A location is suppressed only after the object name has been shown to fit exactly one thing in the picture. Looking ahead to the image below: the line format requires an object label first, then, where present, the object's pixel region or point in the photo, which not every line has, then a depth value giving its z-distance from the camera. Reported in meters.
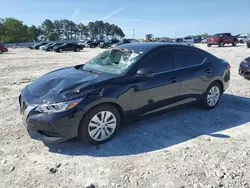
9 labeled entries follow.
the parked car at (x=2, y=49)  31.70
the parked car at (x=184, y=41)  36.95
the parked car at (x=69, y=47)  34.86
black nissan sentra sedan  3.43
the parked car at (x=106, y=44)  44.24
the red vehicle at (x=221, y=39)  30.25
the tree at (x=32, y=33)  99.19
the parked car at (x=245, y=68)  8.33
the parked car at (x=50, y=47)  37.85
